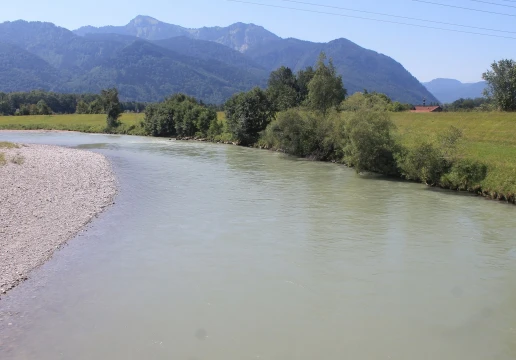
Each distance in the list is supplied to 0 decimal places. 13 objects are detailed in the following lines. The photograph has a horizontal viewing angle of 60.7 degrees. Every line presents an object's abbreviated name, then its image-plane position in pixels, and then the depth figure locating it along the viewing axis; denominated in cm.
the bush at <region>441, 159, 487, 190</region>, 2852
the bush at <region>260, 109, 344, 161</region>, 4549
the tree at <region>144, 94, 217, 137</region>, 7712
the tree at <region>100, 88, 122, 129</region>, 9538
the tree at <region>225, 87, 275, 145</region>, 6400
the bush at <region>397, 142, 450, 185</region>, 3088
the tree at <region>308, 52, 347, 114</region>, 5579
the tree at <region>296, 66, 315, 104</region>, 9713
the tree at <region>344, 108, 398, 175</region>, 3600
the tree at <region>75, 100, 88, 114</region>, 13874
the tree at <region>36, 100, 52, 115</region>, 13324
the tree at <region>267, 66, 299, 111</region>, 6569
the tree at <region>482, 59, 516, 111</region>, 5206
